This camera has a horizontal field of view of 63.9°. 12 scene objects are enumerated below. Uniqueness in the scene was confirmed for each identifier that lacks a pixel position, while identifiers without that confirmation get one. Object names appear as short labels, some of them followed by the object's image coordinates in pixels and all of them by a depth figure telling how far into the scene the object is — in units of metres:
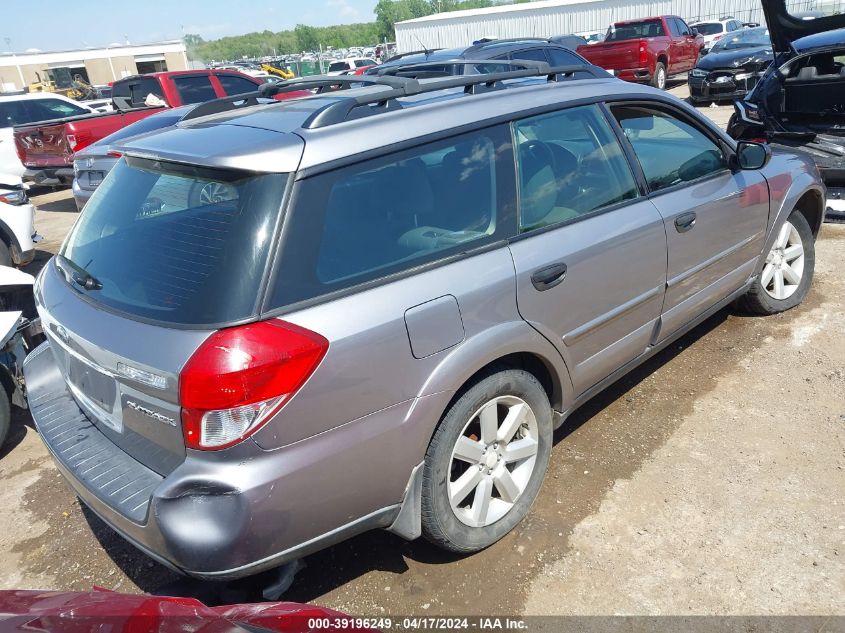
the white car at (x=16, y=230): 6.45
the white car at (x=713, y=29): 24.61
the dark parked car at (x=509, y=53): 10.55
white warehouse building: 39.34
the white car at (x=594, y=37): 31.76
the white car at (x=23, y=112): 11.67
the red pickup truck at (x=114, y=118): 10.24
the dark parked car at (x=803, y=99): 6.17
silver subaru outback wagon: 2.03
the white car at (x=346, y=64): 32.28
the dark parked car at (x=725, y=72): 13.24
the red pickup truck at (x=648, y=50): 16.88
